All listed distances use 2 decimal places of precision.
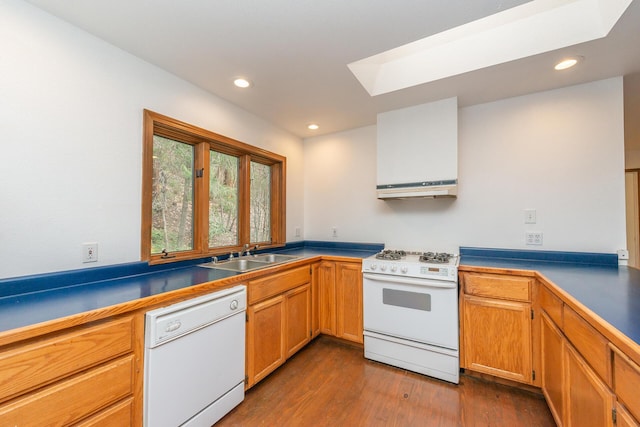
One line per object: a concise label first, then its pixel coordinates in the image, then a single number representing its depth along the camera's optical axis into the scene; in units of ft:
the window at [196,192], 6.23
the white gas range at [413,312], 6.55
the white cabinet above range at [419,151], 7.73
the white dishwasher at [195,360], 4.11
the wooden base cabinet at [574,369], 3.22
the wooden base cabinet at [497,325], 6.02
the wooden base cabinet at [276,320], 6.05
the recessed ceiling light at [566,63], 5.83
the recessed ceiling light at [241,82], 6.78
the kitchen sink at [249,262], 7.06
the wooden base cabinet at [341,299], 8.06
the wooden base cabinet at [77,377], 2.87
